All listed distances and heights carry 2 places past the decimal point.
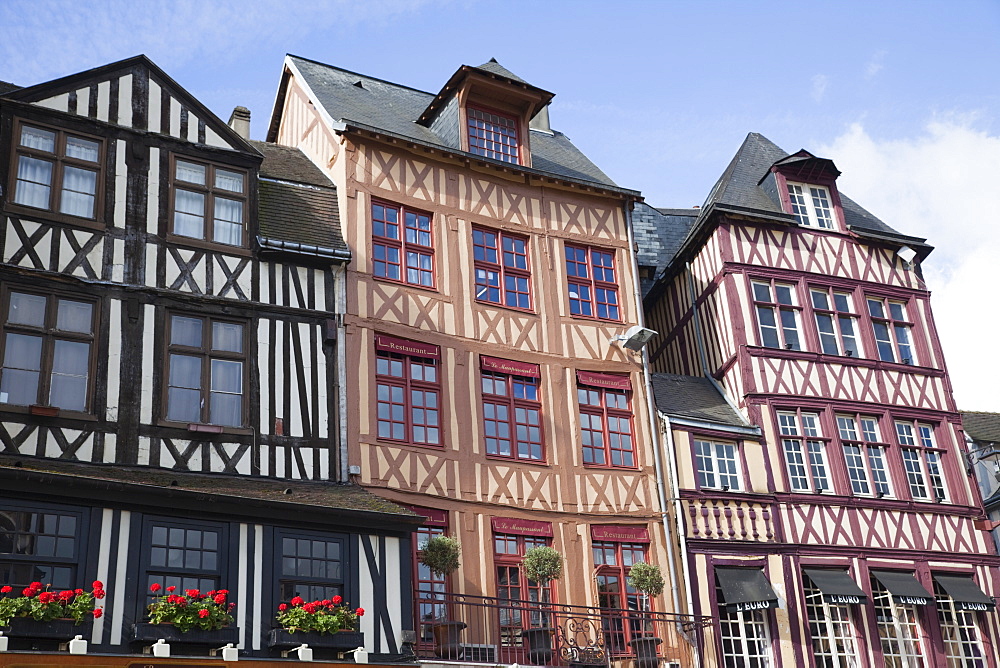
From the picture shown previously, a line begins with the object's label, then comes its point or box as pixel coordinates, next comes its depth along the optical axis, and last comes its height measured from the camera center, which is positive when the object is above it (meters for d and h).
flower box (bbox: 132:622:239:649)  11.42 +1.17
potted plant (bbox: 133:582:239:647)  11.48 +1.32
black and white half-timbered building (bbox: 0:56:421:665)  11.96 +4.36
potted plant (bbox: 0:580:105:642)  10.73 +1.41
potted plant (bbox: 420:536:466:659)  13.97 +2.04
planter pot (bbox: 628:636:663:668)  15.19 +0.95
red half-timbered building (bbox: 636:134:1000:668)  16.77 +4.05
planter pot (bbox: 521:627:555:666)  14.16 +1.05
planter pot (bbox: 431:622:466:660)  13.86 +1.16
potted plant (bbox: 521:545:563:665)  14.38 +1.99
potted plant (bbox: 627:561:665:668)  15.22 +1.73
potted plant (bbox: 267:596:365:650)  12.12 +1.25
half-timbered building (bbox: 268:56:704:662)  15.28 +5.27
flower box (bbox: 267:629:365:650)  12.09 +1.11
